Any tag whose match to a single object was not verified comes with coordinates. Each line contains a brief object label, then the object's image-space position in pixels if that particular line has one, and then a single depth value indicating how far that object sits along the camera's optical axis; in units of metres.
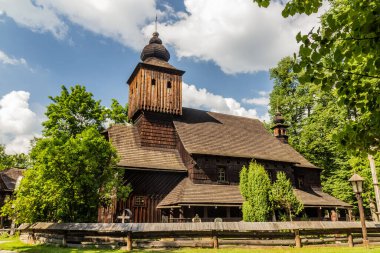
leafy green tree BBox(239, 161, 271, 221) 17.25
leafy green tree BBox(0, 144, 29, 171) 61.56
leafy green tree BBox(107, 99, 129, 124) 36.81
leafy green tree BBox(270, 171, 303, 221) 18.22
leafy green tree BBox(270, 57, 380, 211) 28.44
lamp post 13.07
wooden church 20.69
